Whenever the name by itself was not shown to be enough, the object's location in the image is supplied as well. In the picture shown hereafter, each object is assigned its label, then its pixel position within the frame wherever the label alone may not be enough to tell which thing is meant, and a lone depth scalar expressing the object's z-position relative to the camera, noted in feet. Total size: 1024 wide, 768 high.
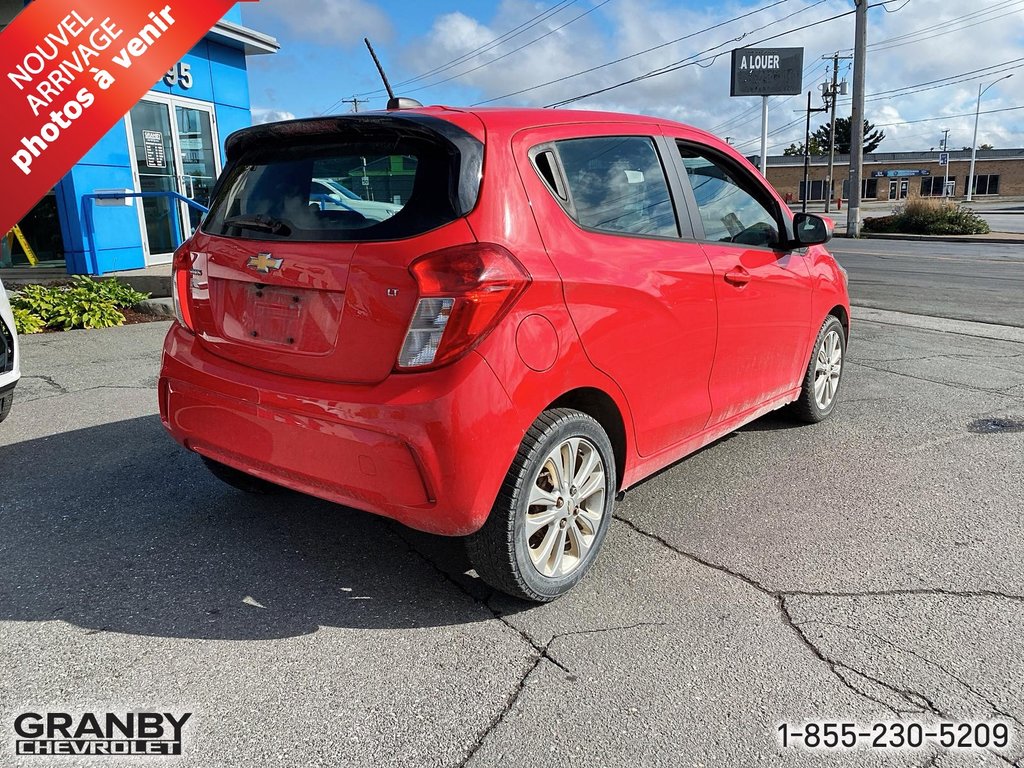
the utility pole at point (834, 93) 197.99
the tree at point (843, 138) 321.50
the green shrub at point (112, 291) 30.30
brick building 277.85
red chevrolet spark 8.36
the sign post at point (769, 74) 159.94
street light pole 237.55
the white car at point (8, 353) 14.58
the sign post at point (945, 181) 161.66
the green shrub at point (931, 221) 94.22
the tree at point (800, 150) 345.23
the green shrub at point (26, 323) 27.48
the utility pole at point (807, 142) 222.52
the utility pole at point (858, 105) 86.38
